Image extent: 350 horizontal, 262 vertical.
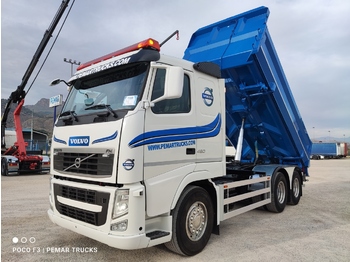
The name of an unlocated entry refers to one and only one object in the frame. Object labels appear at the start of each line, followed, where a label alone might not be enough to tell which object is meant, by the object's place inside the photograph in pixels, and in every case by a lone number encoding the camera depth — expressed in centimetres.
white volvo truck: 314
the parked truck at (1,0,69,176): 1366
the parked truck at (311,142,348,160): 3799
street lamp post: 1783
